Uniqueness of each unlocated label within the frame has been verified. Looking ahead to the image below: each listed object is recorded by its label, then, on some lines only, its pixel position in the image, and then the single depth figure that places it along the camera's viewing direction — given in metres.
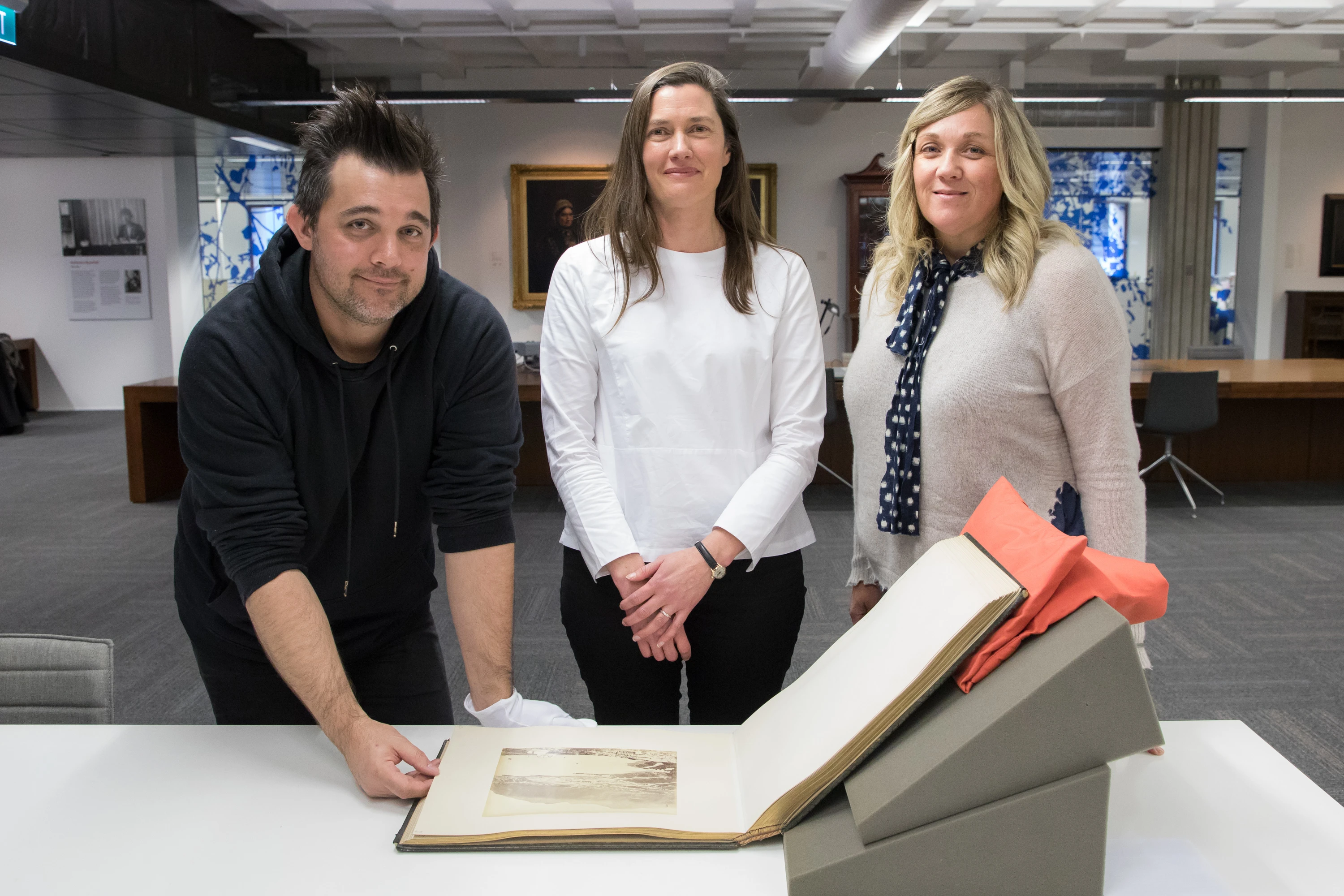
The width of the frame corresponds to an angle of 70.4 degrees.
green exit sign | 5.12
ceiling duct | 5.99
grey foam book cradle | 0.79
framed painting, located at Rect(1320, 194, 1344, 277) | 9.28
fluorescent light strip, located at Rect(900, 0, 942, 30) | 6.25
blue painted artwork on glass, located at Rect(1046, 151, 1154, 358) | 9.23
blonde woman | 1.34
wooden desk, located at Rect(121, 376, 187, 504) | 5.40
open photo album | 0.88
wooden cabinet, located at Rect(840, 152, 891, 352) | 8.88
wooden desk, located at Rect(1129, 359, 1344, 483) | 5.88
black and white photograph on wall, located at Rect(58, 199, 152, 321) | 9.43
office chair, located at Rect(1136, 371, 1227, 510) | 4.98
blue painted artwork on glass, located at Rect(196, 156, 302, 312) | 9.06
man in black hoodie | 1.23
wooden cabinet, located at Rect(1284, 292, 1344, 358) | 9.06
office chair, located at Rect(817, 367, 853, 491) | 5.30
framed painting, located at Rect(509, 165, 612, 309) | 9.05
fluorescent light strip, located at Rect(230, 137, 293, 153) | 8.08
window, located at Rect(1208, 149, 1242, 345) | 9.41
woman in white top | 1.52
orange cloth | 0.84
